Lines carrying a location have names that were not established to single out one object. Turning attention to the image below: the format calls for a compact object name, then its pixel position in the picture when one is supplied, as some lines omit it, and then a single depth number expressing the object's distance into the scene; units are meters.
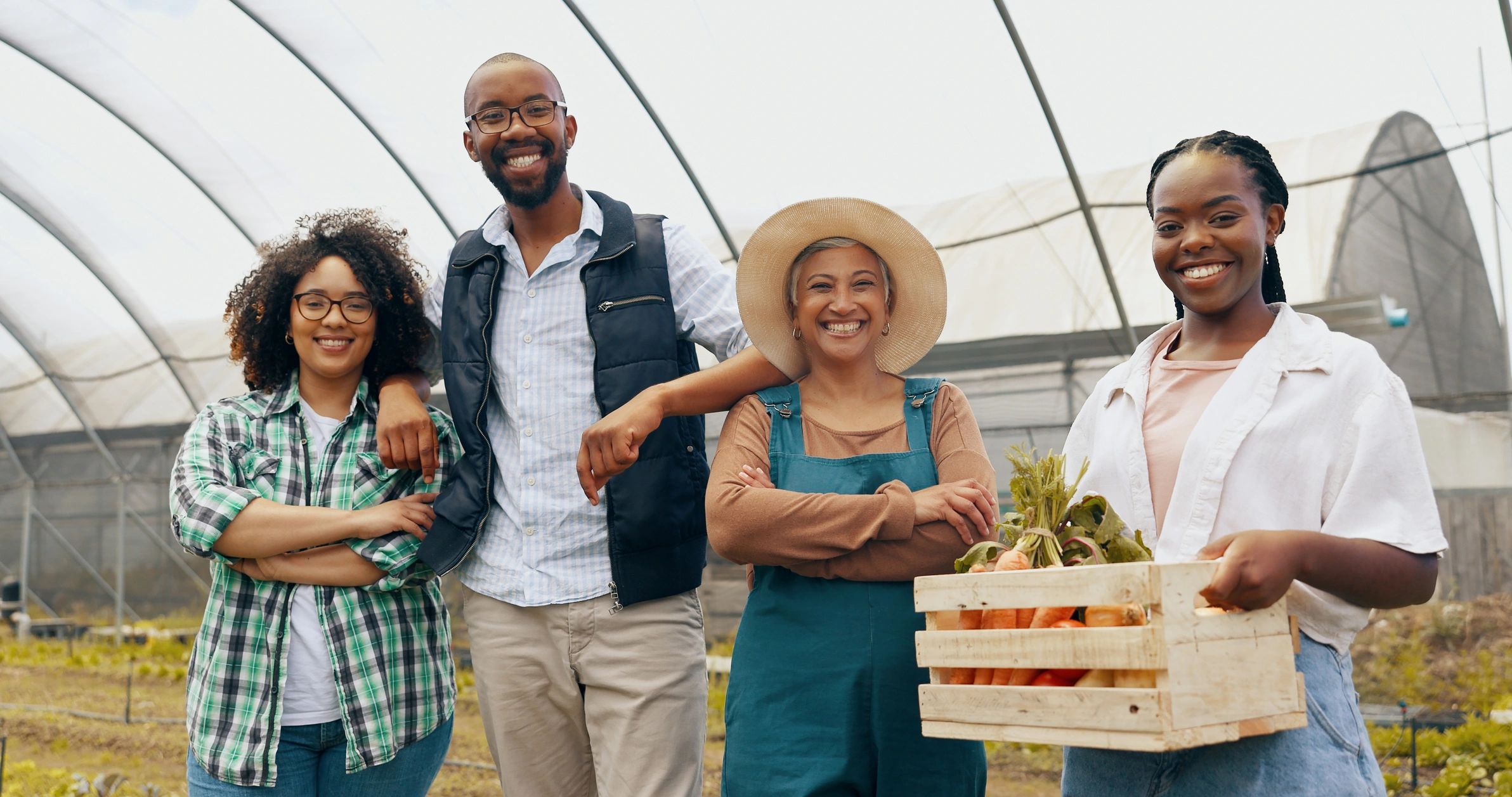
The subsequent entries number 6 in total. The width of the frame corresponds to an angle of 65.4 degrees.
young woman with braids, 1.54
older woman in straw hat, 2.05
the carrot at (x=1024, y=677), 1.62
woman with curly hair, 2.36
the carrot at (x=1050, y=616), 1.60
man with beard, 2.46
